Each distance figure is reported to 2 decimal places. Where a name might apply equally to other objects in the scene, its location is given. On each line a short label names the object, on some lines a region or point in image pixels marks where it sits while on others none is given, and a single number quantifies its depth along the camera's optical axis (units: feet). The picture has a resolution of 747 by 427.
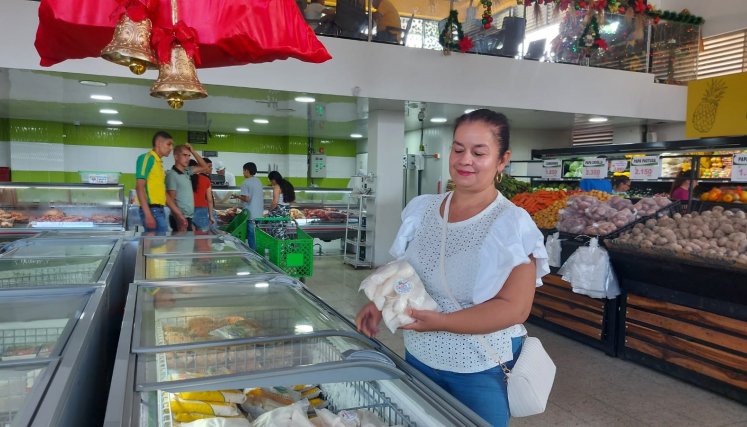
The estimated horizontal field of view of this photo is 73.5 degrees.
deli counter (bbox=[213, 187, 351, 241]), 28.09
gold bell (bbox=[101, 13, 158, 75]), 6.34
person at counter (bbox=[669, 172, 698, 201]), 21.34
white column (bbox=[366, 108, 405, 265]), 26.11
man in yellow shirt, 16.70
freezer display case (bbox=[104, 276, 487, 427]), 3.71
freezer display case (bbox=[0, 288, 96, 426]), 3.35
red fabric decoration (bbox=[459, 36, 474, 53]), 23.94
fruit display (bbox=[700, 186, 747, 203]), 17.88
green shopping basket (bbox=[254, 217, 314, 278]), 15.25
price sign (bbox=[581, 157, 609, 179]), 19.97
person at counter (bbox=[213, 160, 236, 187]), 32.39
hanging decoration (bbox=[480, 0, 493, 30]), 24.49
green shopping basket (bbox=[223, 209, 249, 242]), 22.24
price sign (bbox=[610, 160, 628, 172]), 20.22
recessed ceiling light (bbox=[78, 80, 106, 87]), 21.17
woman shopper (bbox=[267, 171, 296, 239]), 23.07
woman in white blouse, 4.58
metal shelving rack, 26.63
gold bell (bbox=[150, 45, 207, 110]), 7.08
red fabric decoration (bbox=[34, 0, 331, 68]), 7.64
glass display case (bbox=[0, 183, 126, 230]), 19.31
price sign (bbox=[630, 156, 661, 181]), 17.33
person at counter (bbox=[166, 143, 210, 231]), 18.85
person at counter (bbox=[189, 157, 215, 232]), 21.21
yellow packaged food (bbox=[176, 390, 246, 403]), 4.42
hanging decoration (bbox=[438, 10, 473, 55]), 23.71
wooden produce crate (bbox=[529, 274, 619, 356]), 13.80
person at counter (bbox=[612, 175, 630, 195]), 24.77
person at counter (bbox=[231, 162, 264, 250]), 23.21
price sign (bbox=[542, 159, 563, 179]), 22.19
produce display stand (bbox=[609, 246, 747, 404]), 10.91
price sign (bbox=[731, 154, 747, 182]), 14.11
